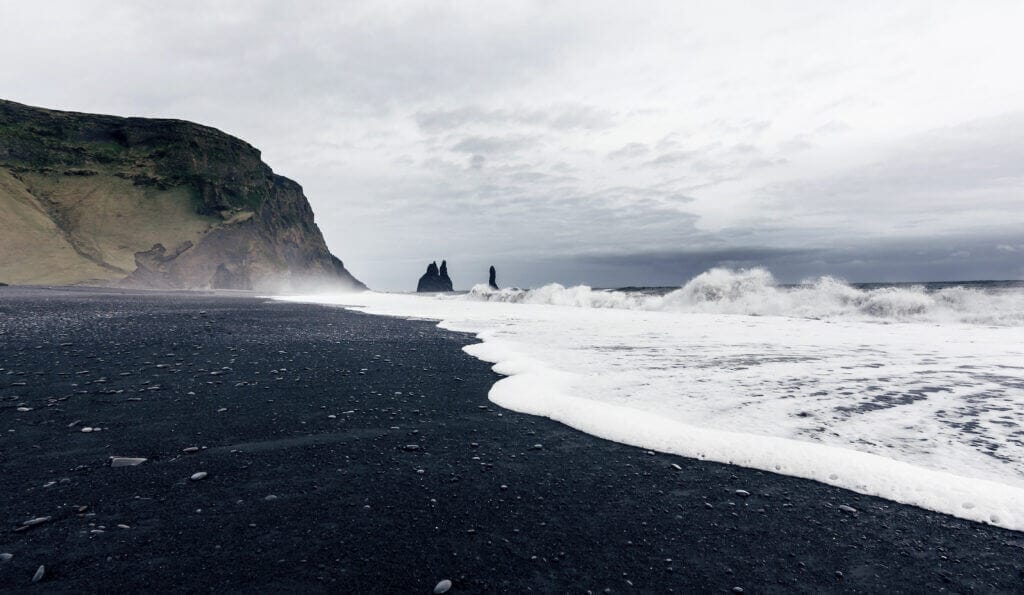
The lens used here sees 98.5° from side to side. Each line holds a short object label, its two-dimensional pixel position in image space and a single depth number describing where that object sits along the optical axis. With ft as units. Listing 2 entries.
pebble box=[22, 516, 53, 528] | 8.50
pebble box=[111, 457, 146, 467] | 11.50
